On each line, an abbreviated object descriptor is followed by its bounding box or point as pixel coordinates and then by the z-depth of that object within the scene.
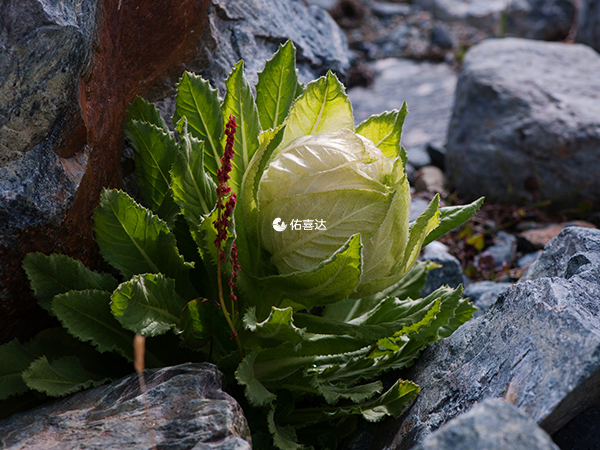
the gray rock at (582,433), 1.51
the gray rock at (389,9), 8.43
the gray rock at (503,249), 3.69
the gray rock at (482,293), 2.63
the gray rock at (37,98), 1.57
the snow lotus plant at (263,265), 1.62
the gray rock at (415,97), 5.44
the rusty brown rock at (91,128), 1.70
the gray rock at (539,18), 7.42
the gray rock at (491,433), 1.11
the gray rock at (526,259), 3.60
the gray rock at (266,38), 2.48
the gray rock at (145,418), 1.42
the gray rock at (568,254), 1.95
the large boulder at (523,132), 4.08
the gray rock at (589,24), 6.04
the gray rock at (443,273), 2.88
